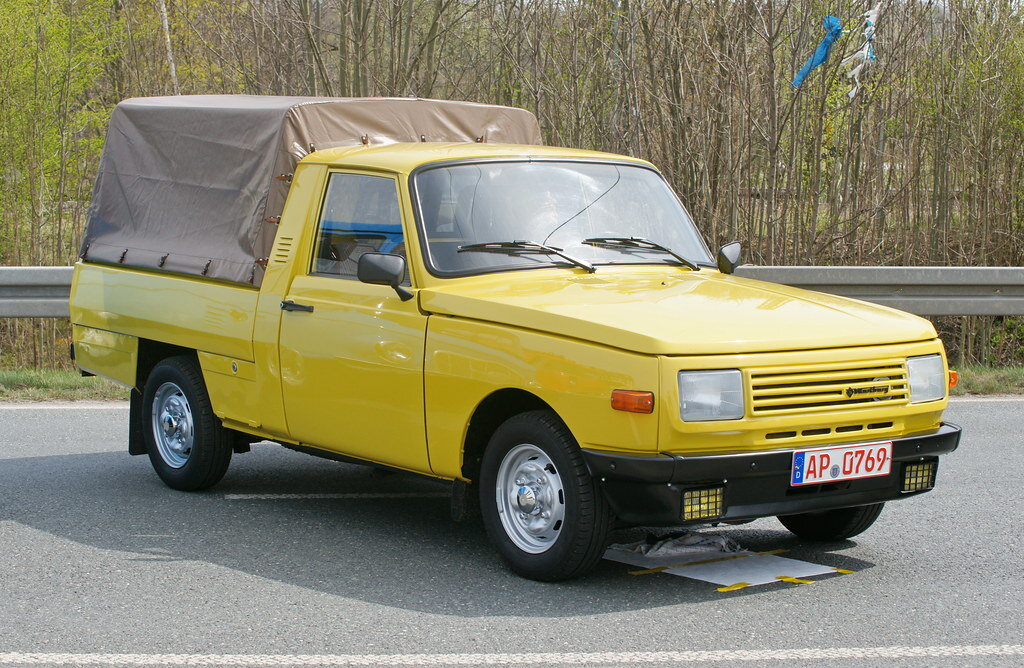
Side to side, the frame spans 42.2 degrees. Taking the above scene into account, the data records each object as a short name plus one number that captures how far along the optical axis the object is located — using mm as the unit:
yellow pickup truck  5125
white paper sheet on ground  5609
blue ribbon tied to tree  13562
